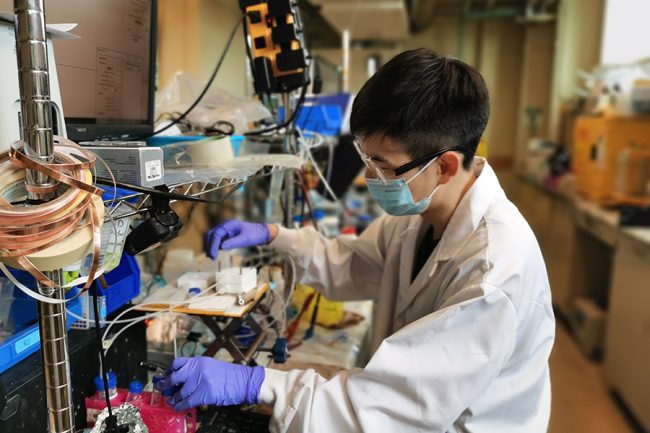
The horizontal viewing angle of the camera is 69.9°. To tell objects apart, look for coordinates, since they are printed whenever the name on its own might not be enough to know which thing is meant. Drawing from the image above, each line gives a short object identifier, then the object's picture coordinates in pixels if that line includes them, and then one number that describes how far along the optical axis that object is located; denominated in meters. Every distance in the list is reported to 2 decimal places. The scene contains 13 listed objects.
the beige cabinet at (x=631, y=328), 2.32
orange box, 3.25
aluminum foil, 0.81
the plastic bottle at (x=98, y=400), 0.88
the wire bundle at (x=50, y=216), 0.53
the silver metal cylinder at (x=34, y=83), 0.52
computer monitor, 0.88
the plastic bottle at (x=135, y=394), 0.90
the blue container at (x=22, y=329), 0.75
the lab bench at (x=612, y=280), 2.37
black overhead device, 1.28
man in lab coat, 0.85
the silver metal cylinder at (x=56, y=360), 0.60
